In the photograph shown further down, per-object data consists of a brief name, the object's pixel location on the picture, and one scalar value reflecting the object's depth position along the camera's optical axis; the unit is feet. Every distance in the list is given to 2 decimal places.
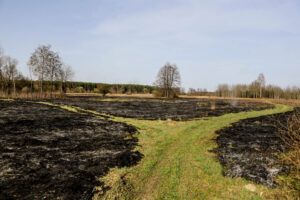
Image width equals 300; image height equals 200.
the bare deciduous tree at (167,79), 267.39
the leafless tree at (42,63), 170.71
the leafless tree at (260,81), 320.70
